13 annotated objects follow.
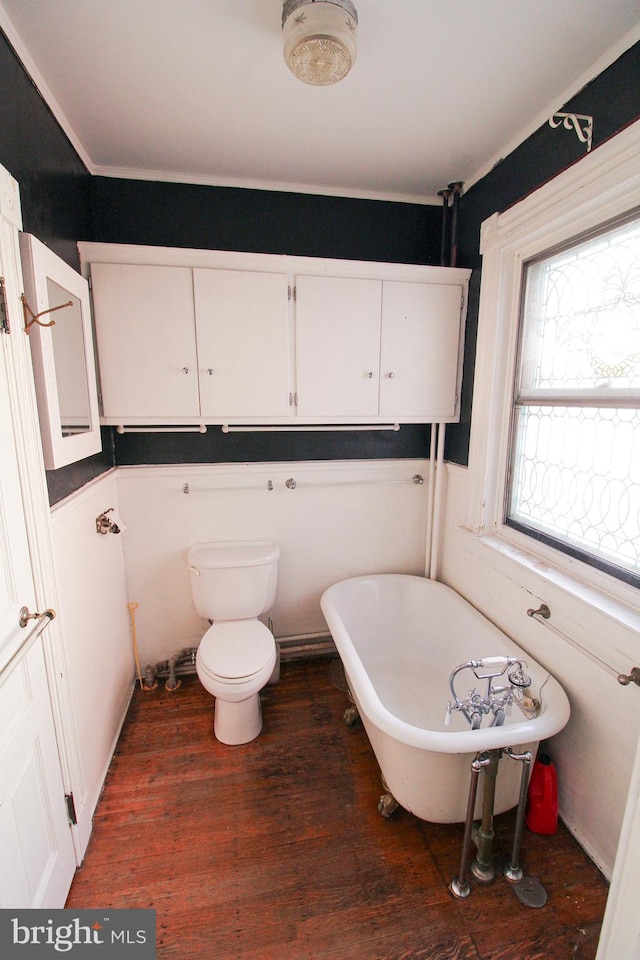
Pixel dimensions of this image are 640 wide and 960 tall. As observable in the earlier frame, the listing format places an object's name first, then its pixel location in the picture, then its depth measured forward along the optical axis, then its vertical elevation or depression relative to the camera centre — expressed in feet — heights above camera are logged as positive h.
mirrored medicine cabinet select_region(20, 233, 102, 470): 3.71 +0.42
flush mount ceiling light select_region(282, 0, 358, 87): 3.43 +2.98
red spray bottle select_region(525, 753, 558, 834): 4.79 -4.53
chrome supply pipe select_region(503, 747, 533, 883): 4.14 -4.33
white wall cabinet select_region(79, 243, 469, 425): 5.91 +0.88
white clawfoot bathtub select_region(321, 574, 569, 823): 4.32 -3.86
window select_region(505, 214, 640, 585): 4.42 -0.07
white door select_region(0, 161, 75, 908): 3.22 -2.58
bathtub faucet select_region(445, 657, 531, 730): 4.25 -3.09
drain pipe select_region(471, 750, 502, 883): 4.26 -4.48
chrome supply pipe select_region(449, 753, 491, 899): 4.10 -4.32
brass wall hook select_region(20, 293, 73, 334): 3.58 +0.69
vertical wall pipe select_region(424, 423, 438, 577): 7.62 -1.81
